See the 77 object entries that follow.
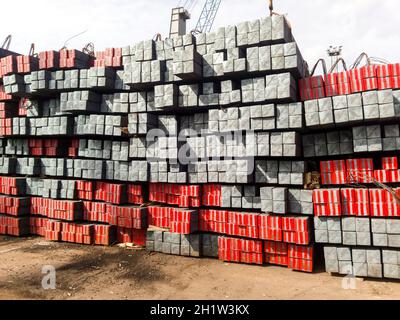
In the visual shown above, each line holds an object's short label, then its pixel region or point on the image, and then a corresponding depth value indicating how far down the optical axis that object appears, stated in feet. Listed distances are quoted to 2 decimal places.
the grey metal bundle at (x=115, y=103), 64.69
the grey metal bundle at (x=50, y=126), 68.85
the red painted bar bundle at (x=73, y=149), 71.56
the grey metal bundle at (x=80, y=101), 65.82
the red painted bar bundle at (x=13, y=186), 73.61
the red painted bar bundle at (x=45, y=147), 73.20
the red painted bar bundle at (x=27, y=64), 72.84
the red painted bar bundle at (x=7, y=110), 79.33
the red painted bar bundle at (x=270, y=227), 50.26
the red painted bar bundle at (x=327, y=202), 47.16
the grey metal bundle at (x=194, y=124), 58.85
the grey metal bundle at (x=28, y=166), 73.51
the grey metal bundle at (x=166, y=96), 57.98
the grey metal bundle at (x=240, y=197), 53.67
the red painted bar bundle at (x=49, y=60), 70.69
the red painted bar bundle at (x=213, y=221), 55.57
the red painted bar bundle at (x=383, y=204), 44.27
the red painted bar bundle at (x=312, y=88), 52.13
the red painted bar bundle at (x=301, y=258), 48.26
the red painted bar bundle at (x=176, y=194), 58.13
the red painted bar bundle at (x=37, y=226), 72.02
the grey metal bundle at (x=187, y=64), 54.60
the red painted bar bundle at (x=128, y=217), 60.44
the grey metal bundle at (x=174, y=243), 56.18
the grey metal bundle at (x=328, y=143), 49.85
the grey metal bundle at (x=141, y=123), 60.85
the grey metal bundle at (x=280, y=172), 50.29
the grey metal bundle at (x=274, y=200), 49.88
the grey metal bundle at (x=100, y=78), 65.05
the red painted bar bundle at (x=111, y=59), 66.44
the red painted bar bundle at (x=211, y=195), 57.06
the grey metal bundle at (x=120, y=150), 63.93
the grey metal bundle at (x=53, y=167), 70.33
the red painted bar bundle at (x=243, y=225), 52.49
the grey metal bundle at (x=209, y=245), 55.83
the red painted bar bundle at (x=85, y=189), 67.36
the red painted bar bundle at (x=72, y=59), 69.31
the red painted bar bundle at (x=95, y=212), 65.41
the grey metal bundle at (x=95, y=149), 66.69
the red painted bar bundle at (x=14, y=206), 71.97
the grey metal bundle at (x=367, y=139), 46.78
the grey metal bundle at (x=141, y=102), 62.54
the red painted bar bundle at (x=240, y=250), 52.16
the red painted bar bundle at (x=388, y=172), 46.02
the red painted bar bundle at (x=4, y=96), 78.79
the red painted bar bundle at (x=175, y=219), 55.42
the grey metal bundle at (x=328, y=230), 47.42
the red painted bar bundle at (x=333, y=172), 49.42
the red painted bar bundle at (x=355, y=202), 46.03
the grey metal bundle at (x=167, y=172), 58.90
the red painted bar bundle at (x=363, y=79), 48.24
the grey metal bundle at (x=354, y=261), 44.83
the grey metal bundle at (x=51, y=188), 68.54
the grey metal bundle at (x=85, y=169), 65.98
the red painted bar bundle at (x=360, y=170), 47.57
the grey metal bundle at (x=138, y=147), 61.98
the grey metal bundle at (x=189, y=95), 57.57
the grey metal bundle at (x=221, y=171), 52.95
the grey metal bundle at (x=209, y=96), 56.34
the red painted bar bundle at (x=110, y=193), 64.23
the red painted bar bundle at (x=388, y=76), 47.26
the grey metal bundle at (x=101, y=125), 64.08
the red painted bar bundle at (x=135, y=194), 64.59
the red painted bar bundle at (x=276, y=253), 51.03
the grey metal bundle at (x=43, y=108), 72.26
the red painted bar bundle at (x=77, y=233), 64.44
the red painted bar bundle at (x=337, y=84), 50.06
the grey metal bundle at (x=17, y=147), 76.74
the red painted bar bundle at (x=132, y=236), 62.80
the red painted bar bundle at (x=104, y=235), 63.46
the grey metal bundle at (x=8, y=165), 76.43
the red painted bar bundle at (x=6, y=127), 76.00
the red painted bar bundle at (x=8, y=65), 74.38
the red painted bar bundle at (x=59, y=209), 66.54
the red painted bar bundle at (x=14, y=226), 71.77
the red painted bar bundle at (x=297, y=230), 48.29
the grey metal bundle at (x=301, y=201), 49.57
